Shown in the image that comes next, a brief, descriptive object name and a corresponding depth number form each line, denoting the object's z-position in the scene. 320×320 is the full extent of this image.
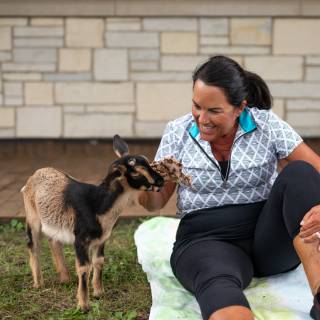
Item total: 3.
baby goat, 2.95
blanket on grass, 2.96
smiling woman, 2.82
